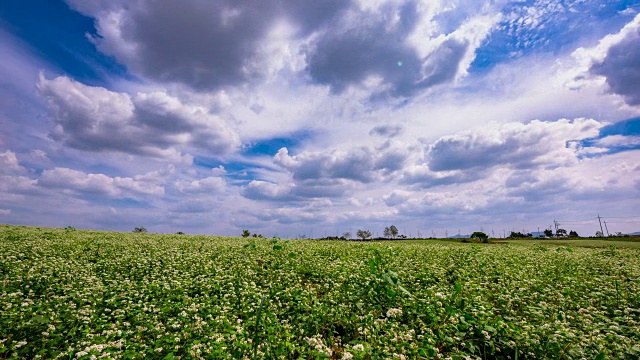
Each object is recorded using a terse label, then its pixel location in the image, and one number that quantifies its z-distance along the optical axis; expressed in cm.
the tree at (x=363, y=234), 15049
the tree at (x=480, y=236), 8389
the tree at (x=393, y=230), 16584
